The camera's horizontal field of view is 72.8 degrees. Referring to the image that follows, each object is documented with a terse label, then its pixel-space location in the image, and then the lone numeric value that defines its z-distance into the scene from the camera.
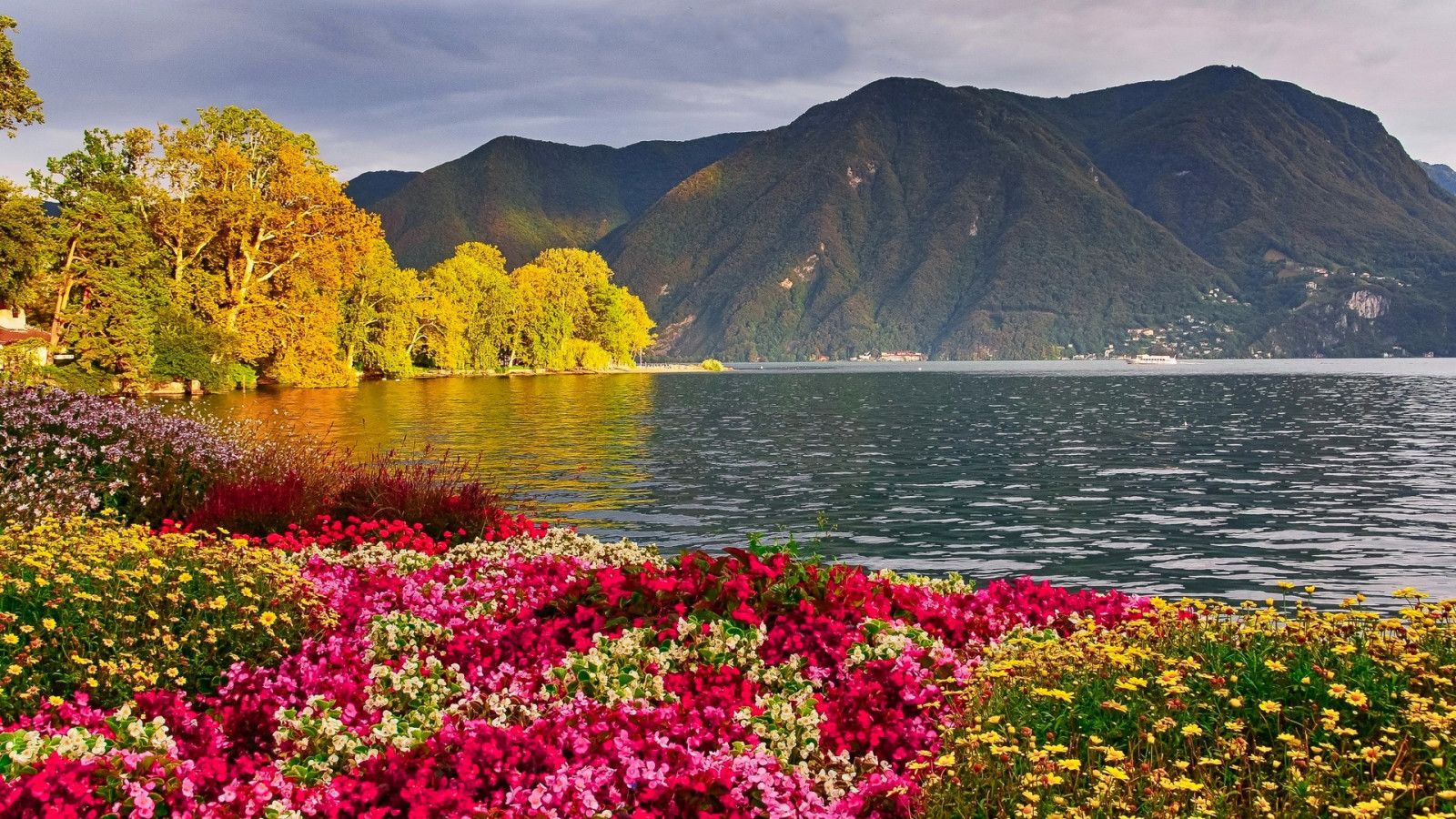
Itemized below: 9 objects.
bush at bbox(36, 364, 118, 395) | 46.84
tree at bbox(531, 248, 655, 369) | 130.25
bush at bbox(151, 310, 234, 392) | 59.59
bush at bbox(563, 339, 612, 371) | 125.00
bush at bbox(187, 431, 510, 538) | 13.66
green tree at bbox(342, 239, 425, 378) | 88.94
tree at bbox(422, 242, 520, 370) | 102.56
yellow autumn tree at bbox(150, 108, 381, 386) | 65.44
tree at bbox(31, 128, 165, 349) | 55.34
